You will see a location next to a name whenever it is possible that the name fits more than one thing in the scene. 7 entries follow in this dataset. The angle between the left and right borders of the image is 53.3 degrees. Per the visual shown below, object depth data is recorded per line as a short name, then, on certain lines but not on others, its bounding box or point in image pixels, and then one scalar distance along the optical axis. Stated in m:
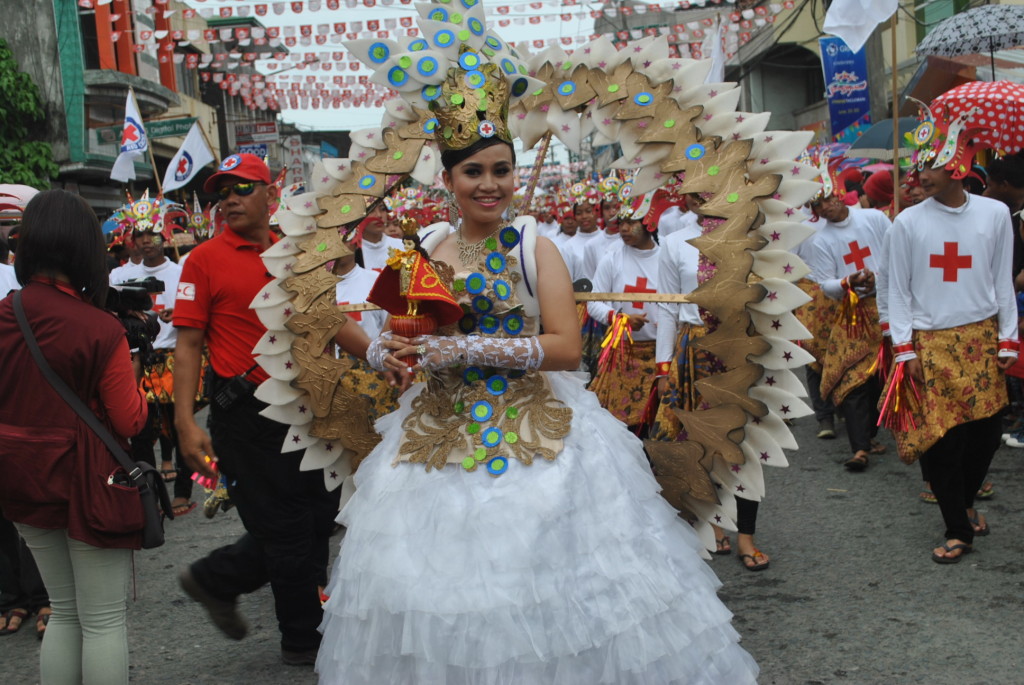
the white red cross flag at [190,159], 12.49
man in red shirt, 4.25
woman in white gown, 2.74
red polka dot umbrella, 6.56
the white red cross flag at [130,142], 12.02
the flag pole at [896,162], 6.41
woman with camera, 3.23
